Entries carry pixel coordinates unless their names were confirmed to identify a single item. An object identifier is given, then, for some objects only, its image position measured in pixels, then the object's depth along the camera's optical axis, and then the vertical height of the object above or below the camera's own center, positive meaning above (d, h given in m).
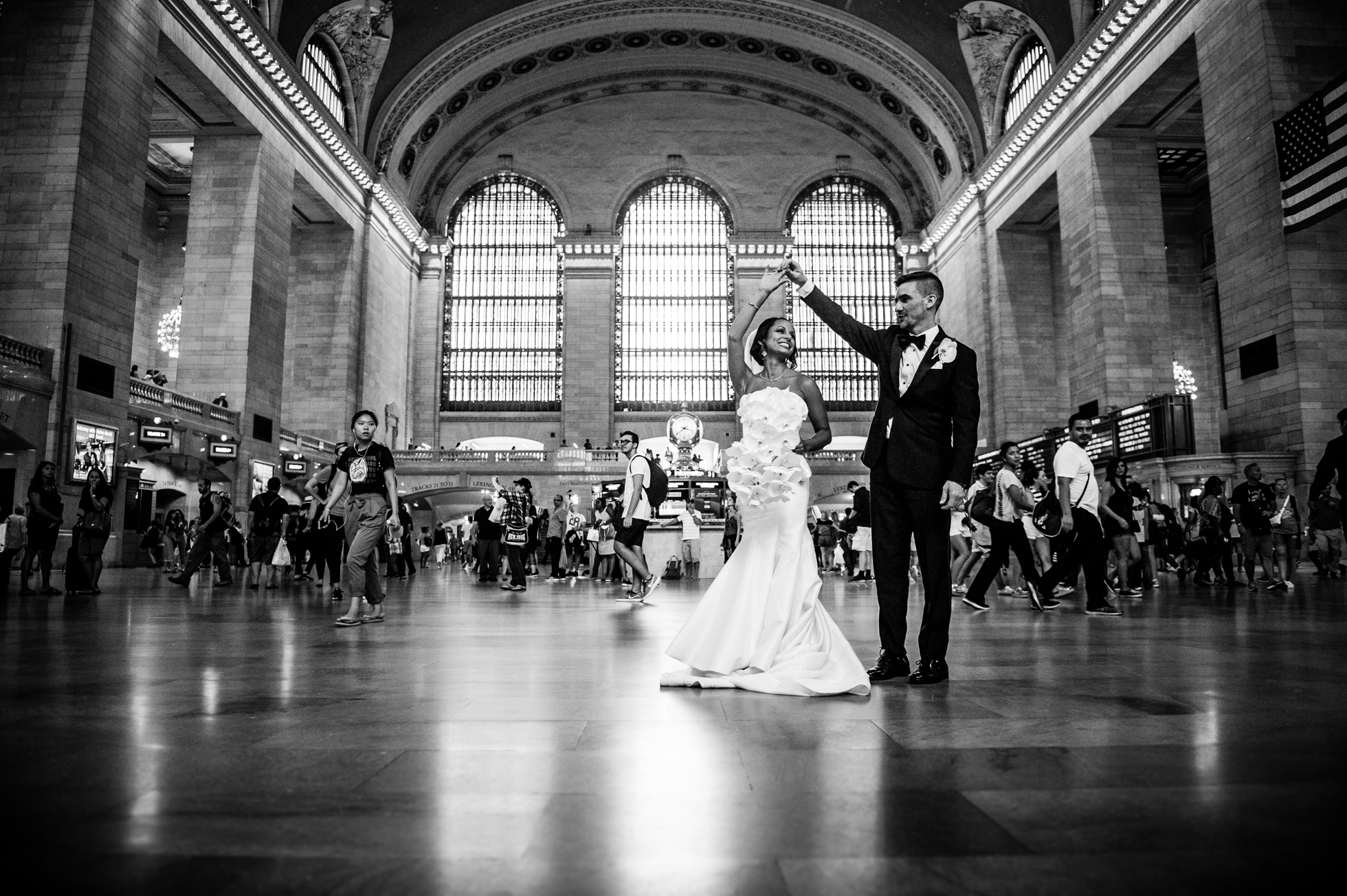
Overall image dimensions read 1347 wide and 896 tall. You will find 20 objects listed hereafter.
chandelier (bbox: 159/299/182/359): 28.45 +6.57
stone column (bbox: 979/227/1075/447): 25.50 +5.71
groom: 3.60 +0.31
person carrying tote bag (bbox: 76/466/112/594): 9.12 +0.14
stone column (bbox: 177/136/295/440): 20.17 +5.98
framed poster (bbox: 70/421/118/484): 14.11 +1.45
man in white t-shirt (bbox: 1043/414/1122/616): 7.16 +0.27
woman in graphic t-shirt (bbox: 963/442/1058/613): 7.70 +0.14
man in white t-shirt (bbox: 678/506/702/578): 15.12 -0.08
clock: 19.09 +2.31
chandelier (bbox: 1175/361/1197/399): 26.98 +4.76
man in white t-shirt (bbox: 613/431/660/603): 8.61 +0.24
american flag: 12.01 +5.30
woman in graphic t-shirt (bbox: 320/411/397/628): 6.04 +0.30
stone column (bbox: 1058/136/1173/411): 19.48 +5.77
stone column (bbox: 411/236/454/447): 33.62 +7.48
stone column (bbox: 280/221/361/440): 26.30 +6.13
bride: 3.37 -0.14
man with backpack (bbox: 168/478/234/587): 11.16 +0.10
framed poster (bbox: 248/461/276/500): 20.50 +1.51
